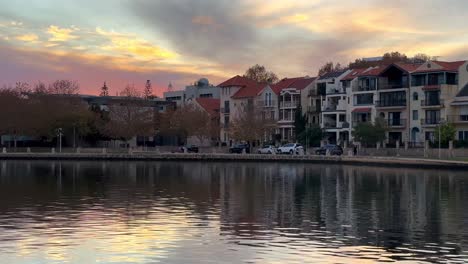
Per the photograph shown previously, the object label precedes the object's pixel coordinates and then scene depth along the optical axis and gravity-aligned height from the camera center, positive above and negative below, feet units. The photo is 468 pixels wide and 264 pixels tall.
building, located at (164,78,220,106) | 577.02 +45.32
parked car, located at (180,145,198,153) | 392.27 -0.61
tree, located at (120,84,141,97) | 456.45 +34.19
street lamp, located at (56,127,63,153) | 383.51 +7.38
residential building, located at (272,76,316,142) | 427.33 +26.74
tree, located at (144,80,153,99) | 526.57 +43.65
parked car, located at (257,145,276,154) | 363.56 -1.03
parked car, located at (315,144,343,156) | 341.02 -0.95
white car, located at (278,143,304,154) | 353.31 -0.04
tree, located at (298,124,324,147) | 395.55 +6.38
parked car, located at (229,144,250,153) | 381.40 -0.06
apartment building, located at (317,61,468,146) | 349.61 +24.64
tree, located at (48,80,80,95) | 445.09 +36.47
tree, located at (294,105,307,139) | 410.93 +13.90
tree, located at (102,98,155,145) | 402.93 +15.31
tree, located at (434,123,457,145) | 316.19 +6.01
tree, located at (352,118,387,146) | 345.72 +7.47
